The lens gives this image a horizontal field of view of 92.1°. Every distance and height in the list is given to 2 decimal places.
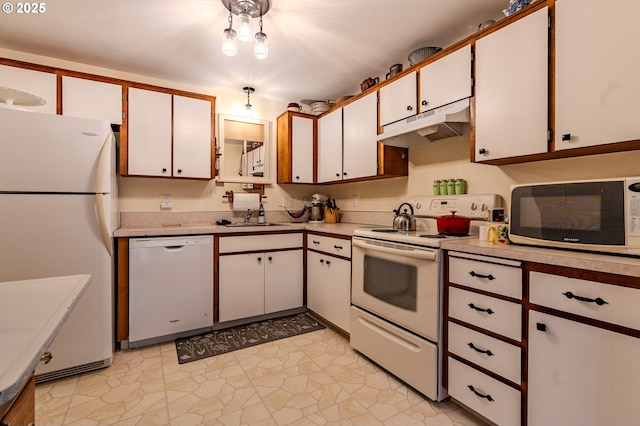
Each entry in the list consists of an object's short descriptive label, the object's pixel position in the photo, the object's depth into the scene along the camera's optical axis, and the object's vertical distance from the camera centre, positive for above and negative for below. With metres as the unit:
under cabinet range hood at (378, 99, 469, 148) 1.92 +0.58
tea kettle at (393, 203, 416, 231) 2.29 -0.09
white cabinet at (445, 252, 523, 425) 1.39 -0.61
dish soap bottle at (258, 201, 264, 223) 3.34 -0.06
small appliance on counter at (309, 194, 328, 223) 3.49 +0.03
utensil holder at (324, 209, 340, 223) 3.46 -0.05
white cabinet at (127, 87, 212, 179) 2.65 +0.68
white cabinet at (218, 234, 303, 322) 2.70 -0.60
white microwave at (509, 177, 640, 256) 1.21 -0.02
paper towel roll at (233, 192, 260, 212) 3.20 +0.10
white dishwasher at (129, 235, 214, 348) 2.35 -0.62
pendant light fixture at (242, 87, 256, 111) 3.23 +1.26
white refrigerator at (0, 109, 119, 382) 1.83 -0.03
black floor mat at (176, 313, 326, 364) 2.34 -1.06
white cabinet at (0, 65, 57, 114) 2.28 +0.96
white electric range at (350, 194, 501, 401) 1.71 -0.53
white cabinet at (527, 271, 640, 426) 1.07 -0.55
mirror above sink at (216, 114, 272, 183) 3.24 +0.67
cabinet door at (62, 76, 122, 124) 2.43 +0.90
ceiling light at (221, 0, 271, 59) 1.84 +1.15
